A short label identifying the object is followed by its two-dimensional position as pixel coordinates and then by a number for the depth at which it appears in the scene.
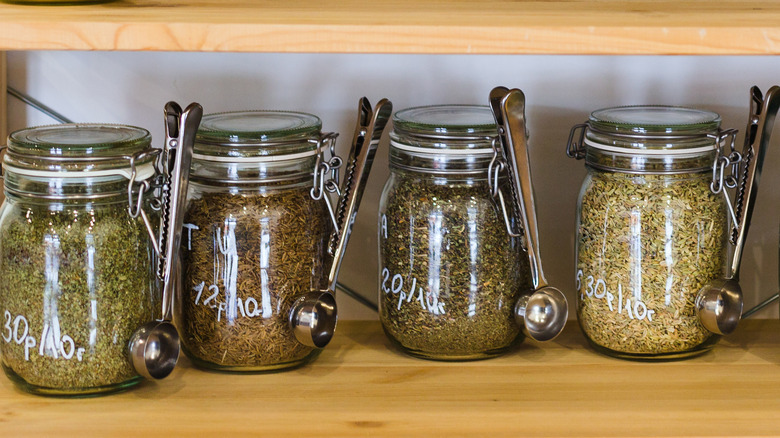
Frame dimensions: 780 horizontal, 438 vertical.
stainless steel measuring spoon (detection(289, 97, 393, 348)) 0.77
